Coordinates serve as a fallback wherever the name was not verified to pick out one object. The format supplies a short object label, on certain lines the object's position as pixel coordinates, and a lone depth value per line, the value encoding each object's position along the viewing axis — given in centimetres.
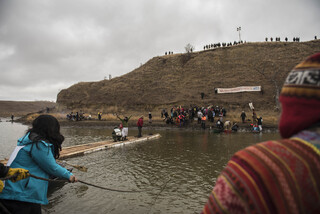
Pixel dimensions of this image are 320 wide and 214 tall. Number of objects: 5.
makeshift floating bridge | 1193
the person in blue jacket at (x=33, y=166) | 284
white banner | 4570
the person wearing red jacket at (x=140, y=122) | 1988
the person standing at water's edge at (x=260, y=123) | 2562
